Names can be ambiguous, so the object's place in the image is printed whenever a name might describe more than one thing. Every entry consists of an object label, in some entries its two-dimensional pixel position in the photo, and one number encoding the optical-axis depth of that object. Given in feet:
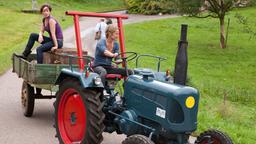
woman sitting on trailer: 29.32
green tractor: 18.26
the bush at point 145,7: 167.63
